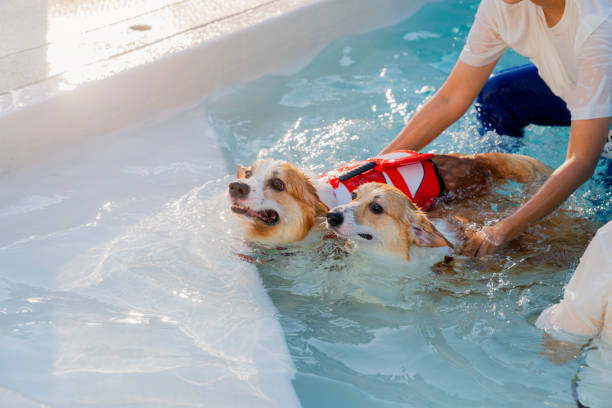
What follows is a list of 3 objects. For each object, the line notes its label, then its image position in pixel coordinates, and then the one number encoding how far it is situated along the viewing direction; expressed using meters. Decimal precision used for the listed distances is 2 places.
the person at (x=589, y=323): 1.74
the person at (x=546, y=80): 2.46
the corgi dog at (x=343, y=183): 2.84
